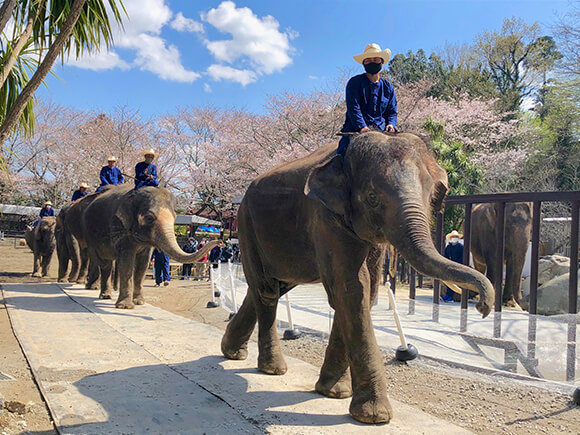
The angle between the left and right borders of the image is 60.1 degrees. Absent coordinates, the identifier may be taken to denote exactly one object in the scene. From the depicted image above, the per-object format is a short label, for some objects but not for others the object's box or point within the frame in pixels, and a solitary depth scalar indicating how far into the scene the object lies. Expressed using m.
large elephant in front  3.17
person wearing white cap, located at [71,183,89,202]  13.75
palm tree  4.20
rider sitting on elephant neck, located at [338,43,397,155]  4.13
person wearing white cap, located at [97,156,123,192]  11.96
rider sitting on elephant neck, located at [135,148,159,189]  9.46
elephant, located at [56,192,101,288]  12.06
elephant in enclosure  8.71
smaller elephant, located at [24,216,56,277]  15.35
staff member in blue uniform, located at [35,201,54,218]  17.17
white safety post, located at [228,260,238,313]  8.19
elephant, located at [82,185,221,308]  8.70
